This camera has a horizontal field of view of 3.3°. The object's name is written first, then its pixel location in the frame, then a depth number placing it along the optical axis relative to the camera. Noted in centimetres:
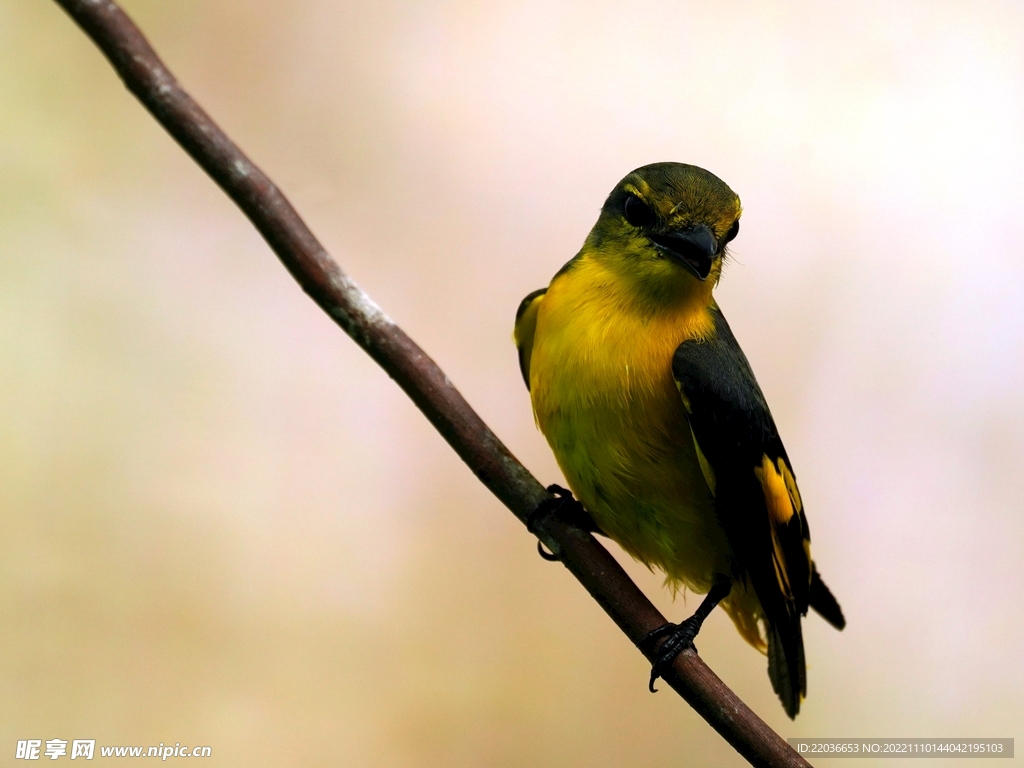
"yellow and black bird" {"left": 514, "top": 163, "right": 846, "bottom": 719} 342
